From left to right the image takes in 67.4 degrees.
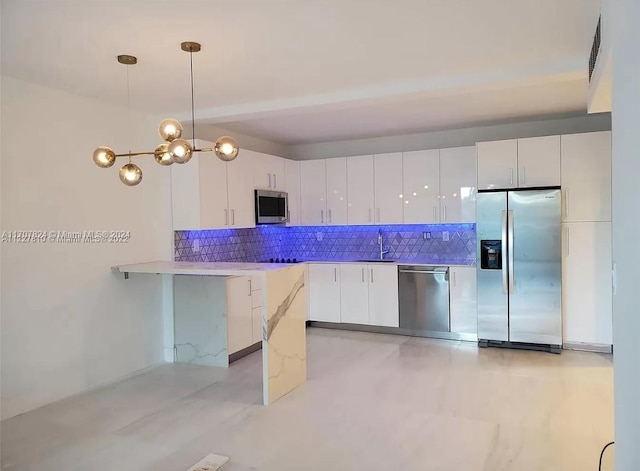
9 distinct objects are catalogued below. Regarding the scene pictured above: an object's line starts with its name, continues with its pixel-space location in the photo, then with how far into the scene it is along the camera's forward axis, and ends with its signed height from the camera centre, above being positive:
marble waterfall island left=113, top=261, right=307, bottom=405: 3.75 -0.76
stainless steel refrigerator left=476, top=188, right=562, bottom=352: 4.89 -0.40
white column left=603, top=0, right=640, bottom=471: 1.43 +0.01
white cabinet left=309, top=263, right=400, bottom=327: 5.84 -0.79
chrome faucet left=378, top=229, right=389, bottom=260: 6.39 -0.19
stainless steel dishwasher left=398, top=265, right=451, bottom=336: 5.55 -0.80
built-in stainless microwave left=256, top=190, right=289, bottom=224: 5.58 +0.31
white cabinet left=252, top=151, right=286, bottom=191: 5.62 +0.74
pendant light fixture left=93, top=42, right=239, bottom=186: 2.70 +0.49
